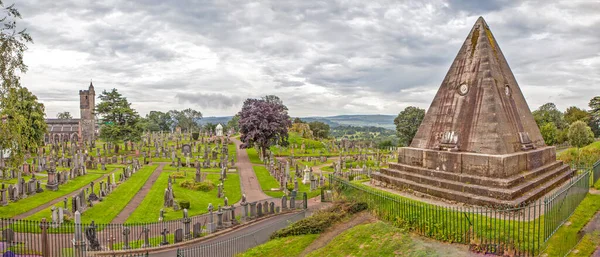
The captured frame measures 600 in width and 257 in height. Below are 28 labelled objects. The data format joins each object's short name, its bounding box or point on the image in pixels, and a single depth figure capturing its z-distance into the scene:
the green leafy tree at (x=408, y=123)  54.34
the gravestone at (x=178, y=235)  13.24
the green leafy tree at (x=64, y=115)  111.13
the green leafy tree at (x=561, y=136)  45.65
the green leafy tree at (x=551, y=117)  56.62
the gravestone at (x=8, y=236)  11.38
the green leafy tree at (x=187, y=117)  105.66
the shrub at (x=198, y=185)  23.34
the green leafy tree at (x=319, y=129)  75.00
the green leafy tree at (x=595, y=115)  48.91
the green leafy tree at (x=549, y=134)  43.56
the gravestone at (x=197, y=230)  14.08
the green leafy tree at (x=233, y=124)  96.16
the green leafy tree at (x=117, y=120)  41.69
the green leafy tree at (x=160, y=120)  90.57
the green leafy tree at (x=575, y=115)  57.49
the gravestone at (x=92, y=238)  11.70
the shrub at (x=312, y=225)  11.98
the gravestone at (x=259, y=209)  17.03
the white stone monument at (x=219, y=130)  70.44
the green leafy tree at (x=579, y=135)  31.86
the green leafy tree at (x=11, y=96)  11.94
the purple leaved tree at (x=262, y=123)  38.12
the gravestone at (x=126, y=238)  12.12
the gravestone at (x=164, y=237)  12.74
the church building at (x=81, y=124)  70.12
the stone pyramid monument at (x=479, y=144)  12.22
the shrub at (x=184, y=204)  18.18
